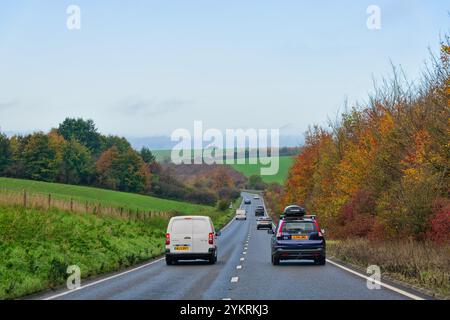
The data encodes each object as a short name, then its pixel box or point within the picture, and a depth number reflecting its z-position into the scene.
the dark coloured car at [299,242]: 24.56
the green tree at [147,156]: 158.75
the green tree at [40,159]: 129.38
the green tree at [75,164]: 134.62
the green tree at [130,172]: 142.66
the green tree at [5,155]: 129.00
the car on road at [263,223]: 80.81
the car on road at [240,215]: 116.44
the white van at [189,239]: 26.61
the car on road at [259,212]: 120.44
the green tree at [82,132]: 162.62
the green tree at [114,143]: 157.12
